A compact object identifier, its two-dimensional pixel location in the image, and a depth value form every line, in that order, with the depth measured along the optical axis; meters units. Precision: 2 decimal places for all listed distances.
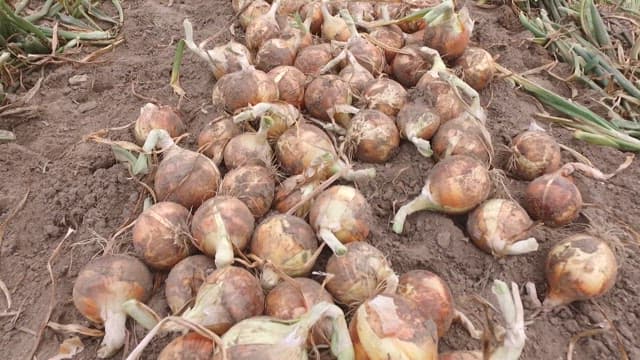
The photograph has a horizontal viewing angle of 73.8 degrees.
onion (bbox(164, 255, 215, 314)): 0.45
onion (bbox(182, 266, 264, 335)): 0.40
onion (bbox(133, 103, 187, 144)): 0.64
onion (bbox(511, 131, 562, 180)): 0.60
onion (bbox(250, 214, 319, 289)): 0.46
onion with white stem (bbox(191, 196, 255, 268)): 0.47
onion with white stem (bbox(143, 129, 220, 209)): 0.53
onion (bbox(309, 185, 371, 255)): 0.49
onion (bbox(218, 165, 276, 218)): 0.52
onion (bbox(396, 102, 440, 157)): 0.60
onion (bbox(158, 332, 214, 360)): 0.38
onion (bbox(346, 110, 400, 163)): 0.60
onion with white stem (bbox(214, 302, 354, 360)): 0.35
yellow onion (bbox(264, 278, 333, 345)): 0.41
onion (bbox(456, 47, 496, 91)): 0.72
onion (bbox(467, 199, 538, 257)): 0.51
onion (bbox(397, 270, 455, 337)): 0.43
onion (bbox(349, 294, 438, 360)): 0.36
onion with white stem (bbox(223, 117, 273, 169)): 0.57
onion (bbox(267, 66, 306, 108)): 0.67
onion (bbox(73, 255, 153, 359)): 0.45
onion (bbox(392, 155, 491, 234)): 0.53
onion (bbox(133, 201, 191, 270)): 0.48
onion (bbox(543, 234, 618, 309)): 0.48
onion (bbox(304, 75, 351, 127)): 0.65
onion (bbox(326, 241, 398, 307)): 0.45
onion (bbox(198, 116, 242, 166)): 0.60
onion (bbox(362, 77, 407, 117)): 0.65
